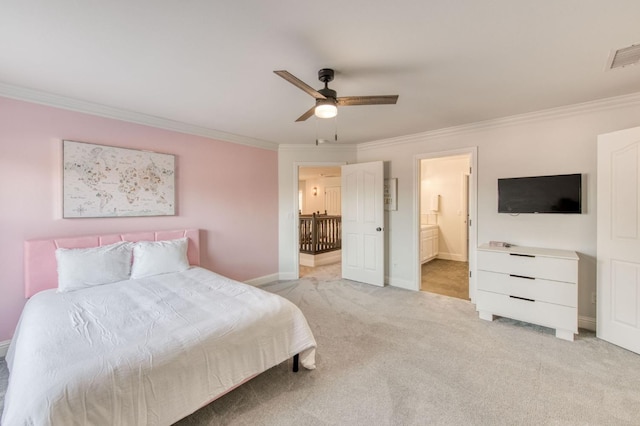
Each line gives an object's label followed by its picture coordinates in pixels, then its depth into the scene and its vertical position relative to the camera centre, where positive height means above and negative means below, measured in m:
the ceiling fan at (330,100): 2.08 +0.85
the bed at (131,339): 1.24 -0.71
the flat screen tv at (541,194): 2.90 +0.19
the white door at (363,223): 4.46 -0.17
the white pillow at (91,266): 2.45 -0.49
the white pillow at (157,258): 2.83 -0.48
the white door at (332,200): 9.26 +0.41
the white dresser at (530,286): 2.68 -0.76
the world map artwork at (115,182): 2.80 +0.34
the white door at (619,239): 2.43 -0.25
